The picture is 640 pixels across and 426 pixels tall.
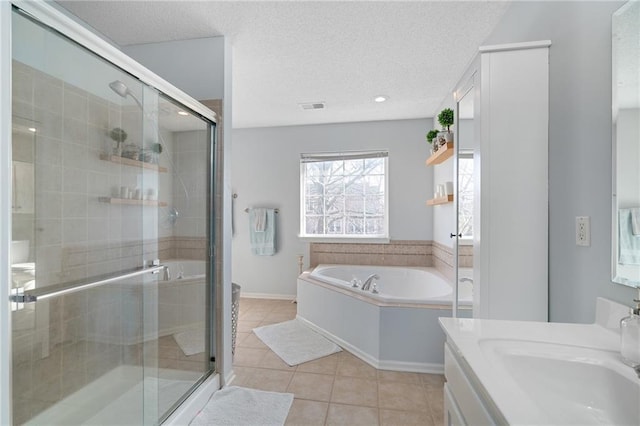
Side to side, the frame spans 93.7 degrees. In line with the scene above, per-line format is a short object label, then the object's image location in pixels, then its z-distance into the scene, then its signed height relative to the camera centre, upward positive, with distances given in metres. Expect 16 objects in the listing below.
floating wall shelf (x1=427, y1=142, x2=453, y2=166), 2.39 +0.48
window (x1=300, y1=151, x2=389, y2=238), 3.96 +0.21
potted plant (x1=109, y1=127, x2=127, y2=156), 1.56 +0.38
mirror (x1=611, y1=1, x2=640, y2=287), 0.88 +0.20
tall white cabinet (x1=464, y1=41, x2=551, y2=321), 1.33 +0.13
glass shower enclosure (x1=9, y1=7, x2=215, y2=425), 1.20 -0.16
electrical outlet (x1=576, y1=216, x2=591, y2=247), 1.09 -0.07
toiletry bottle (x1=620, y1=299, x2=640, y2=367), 0.72 -0.31
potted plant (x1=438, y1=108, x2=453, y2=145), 2.38 +0.73
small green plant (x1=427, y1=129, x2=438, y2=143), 2.86 +0.73
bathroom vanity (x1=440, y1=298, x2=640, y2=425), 0.64 -0.39
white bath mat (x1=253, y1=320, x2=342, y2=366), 2.50 -1.21
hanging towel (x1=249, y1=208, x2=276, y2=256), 4.06 -0.33
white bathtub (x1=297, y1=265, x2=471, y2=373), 2.26 -0.92
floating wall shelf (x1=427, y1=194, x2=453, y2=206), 2.68 +0.10
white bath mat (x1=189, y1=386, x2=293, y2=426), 1.71 -1.20
